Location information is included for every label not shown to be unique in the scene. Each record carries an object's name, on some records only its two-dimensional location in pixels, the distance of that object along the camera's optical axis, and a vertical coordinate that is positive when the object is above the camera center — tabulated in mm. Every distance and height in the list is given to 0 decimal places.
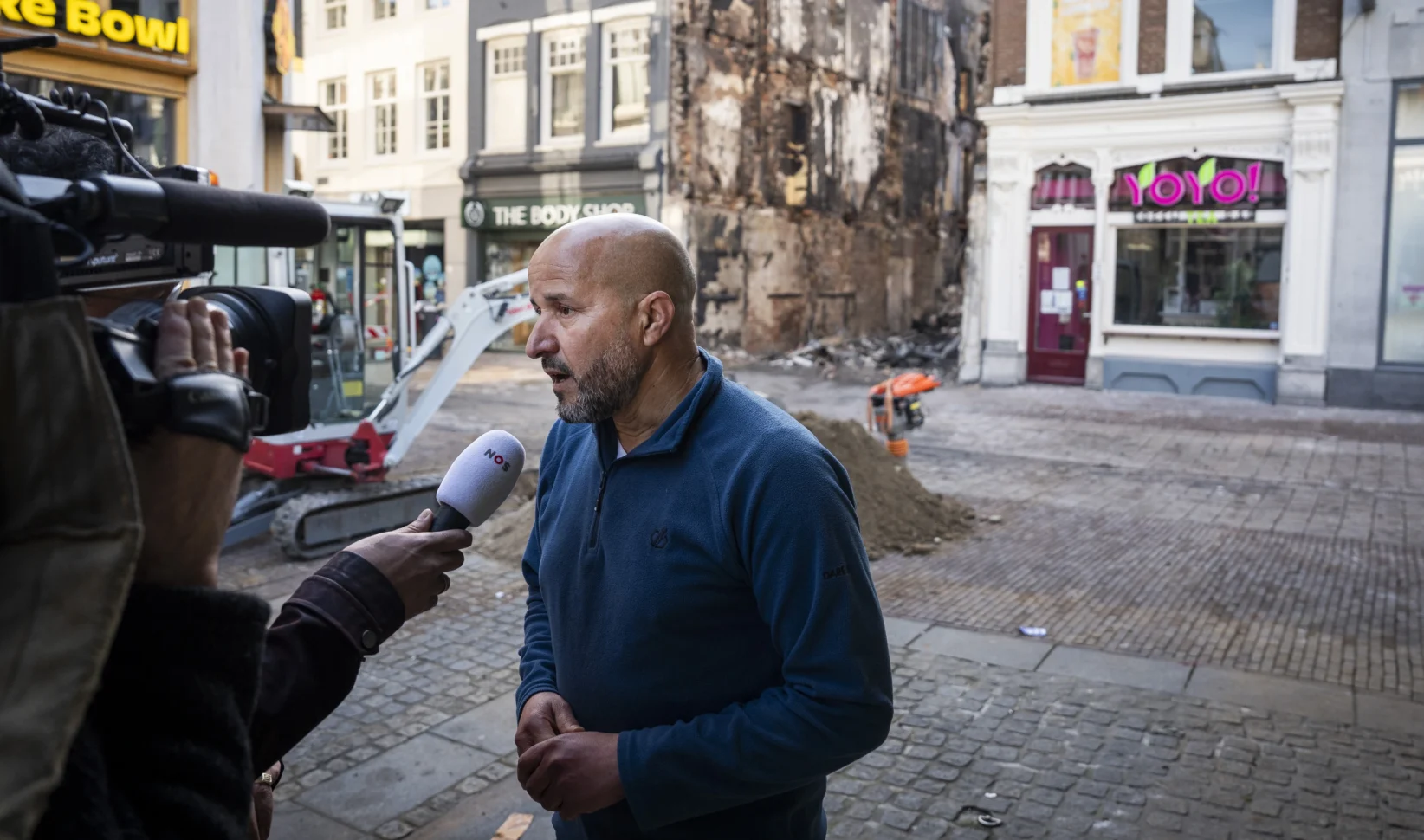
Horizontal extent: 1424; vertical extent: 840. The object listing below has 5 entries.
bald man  2137 -539
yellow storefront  12070 +2760
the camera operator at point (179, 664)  1240 -402
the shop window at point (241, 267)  9516 +360
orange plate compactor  12258 -967
